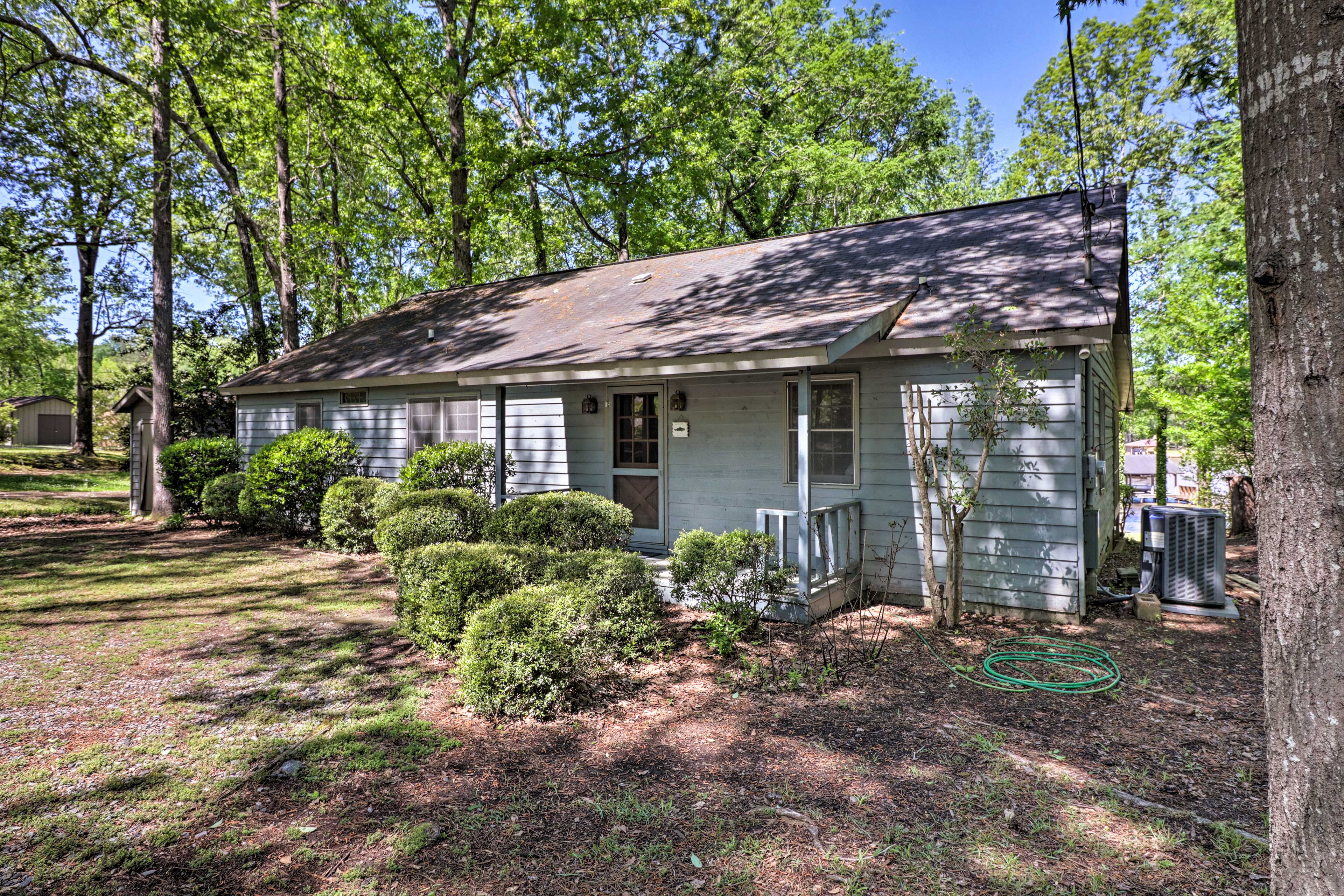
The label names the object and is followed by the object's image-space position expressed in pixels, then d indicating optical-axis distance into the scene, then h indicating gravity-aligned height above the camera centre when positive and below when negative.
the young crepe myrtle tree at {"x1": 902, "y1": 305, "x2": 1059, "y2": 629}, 5.42 +0.13
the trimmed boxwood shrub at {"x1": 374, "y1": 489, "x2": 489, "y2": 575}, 6.86 -0.92
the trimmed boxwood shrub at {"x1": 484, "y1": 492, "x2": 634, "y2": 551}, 6.89 -0.91
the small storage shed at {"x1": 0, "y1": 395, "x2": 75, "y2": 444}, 37.91 +1.69
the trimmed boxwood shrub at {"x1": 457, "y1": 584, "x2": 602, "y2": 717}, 4.00 -1.36
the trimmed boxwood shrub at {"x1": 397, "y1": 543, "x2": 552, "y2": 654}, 4.95 -1.12
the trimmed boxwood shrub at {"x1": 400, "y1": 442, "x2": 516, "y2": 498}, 8.95 -0.38
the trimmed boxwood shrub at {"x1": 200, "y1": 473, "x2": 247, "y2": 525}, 10.91 -0.84
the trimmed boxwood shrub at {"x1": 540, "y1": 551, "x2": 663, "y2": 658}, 4.94 -1.22
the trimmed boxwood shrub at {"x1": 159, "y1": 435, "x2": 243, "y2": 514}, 11.75 -0.35
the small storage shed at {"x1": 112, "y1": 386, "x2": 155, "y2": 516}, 12.49 +0.00
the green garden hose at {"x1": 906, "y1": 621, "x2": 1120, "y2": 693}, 4.44 -1.74
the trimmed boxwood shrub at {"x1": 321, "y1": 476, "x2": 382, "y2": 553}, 9.04 -0.99
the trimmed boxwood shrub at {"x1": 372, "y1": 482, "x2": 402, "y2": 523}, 8.30 -0.73
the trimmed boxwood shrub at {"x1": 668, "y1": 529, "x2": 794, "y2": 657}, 5.30 -1.19
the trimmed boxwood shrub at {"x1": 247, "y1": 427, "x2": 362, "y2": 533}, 9.96 -0.45
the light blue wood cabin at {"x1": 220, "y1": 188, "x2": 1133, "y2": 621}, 5.84 +0.62
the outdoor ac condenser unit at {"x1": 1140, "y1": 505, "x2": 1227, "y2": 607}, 6.14 -1.26
